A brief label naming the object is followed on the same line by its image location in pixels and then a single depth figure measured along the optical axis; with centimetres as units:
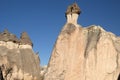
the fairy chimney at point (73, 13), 1592
